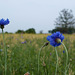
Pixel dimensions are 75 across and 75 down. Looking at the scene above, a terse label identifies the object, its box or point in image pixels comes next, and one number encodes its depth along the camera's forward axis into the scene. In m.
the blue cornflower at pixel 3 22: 1.26
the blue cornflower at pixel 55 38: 0.89
